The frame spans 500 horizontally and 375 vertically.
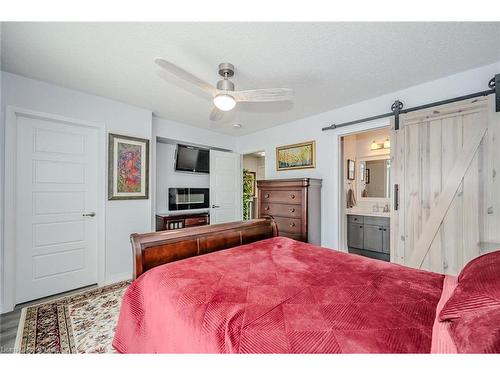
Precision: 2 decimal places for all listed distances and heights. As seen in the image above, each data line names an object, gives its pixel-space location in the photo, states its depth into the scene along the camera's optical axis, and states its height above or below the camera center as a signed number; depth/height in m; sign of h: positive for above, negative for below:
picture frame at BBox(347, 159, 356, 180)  4.34 +0.39
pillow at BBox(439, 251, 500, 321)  0.69 -0.36
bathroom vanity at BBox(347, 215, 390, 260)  3.62 -0.81
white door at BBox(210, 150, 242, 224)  4.40 +0.03
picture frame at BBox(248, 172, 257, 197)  7.04 +0.30
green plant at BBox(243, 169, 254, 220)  5.48 -0.07
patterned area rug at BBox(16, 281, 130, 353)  1.71 -1.23
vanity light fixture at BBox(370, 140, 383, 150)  4.25 +0.84
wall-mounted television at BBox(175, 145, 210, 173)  4.15 +0.57
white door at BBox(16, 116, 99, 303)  2.38 -0.22
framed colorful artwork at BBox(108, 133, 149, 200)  2.92 +0.29
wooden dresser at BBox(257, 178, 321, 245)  3.12 -0.27
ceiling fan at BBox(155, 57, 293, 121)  1.85 +0.82
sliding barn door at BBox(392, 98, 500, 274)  2.05 +0.04
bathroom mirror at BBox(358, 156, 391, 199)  4.25 +0.23
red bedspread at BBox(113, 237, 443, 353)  0.79 -0.53
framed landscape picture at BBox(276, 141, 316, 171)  3.56 +0.56
